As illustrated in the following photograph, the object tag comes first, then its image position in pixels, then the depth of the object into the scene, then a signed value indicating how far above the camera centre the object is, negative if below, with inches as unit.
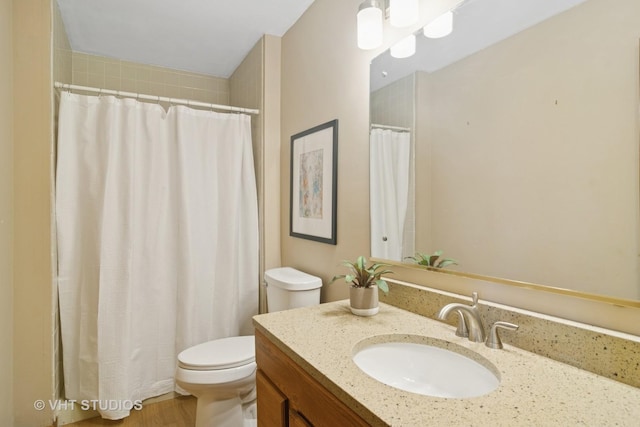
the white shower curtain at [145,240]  76.4 -8.0
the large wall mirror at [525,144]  30.4 +7.5
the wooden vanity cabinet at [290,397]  30.7 -20.3
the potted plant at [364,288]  48.1 -11.6
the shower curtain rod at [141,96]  76.6 +27.8
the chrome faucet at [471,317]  38.2 -12.6
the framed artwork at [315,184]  69.7 +5.7
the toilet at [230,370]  62.6 -30.9
